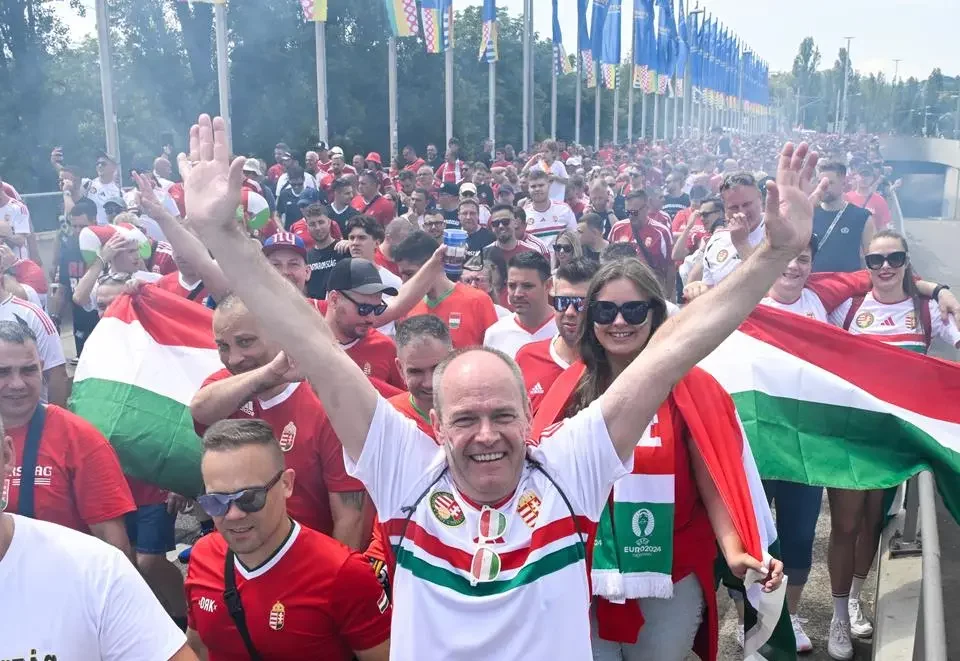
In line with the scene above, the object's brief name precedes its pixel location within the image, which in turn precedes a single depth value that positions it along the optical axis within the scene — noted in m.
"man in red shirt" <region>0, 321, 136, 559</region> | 3.87
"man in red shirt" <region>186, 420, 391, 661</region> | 3.19
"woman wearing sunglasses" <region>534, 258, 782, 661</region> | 3.44
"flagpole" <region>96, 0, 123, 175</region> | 17.39
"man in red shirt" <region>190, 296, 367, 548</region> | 3.90
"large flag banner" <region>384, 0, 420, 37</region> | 22.61
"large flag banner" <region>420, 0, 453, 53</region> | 24.75
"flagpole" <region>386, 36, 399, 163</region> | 25.66
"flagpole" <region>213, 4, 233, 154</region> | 18.31
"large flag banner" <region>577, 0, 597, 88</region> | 37.16
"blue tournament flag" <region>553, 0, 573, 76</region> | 37.19
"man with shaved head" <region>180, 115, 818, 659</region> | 2.50
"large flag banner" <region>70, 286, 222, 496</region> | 4.82
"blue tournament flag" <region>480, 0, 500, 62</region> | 29.77
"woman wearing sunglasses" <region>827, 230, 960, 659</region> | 5.23
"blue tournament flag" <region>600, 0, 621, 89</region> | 38.47
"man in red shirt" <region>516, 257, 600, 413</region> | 4.57
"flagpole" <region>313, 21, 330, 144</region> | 21.28
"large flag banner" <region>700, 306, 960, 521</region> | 4.86
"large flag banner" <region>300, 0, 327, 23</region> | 19.27
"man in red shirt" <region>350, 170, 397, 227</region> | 12.29
